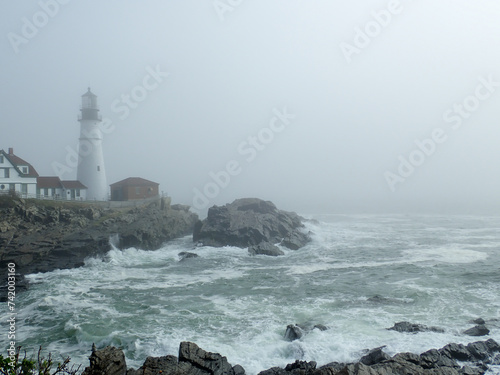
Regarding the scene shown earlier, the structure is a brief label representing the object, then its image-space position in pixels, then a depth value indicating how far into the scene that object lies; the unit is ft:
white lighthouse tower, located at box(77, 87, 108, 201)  148.77
